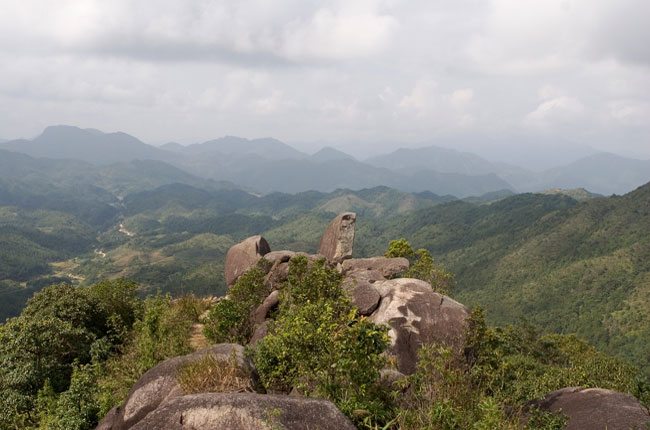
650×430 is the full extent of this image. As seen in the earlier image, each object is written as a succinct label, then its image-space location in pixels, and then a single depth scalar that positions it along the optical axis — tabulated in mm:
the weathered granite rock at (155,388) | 7605
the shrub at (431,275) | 22086
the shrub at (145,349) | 10922
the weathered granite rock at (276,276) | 19531
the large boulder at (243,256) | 26781
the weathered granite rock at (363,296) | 14430
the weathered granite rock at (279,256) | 21656
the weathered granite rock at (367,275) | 17912
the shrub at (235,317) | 13938
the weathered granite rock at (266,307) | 15812
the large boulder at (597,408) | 7742
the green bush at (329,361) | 6848
